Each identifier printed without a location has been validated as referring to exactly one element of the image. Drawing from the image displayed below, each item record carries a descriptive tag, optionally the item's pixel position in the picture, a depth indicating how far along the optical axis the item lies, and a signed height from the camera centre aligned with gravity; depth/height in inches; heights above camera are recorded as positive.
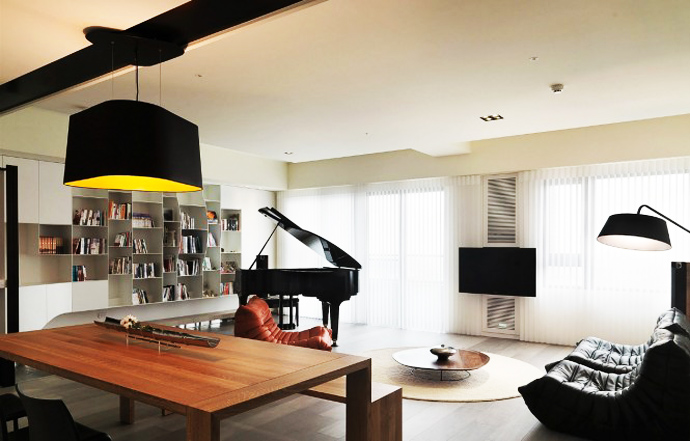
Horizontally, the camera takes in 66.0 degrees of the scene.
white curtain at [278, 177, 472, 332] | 333.4 -15.4
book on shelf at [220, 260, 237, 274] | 364.7 -32.2
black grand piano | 286.0 -32.7
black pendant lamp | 109.7 +16.3
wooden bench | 127.3 -45.9
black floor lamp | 175.2 -4.9
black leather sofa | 142.9 -52.2
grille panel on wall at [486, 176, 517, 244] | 312.8 +5.8
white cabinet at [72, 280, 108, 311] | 269.3 -38.3
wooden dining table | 85.6 -29.9
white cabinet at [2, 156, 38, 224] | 246.5 +15.6
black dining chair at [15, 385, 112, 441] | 92.9 -35.5
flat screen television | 299.6 -29.8
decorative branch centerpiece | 123.4 -28.2
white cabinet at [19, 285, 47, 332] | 244.5 -40.4
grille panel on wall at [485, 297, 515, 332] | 315.3 -56.5
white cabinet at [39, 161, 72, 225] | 254.8 +12.1
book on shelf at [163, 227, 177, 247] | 325.7 -10.6
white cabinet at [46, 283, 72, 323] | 255.4 -38.3
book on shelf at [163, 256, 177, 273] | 324.5 -27.1
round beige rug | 196.7 -65.8
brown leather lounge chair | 206.3 -44.2
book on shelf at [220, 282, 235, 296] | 362.3 -46.8
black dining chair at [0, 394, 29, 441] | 114.3 -43.4
